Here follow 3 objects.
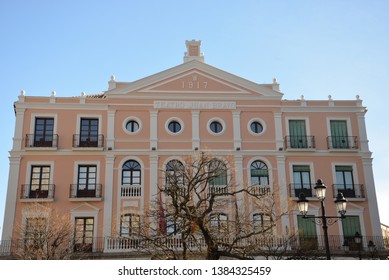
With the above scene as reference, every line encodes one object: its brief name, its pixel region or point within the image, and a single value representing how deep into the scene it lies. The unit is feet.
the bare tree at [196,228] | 55.20
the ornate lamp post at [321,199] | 49.83
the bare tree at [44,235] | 72.02
